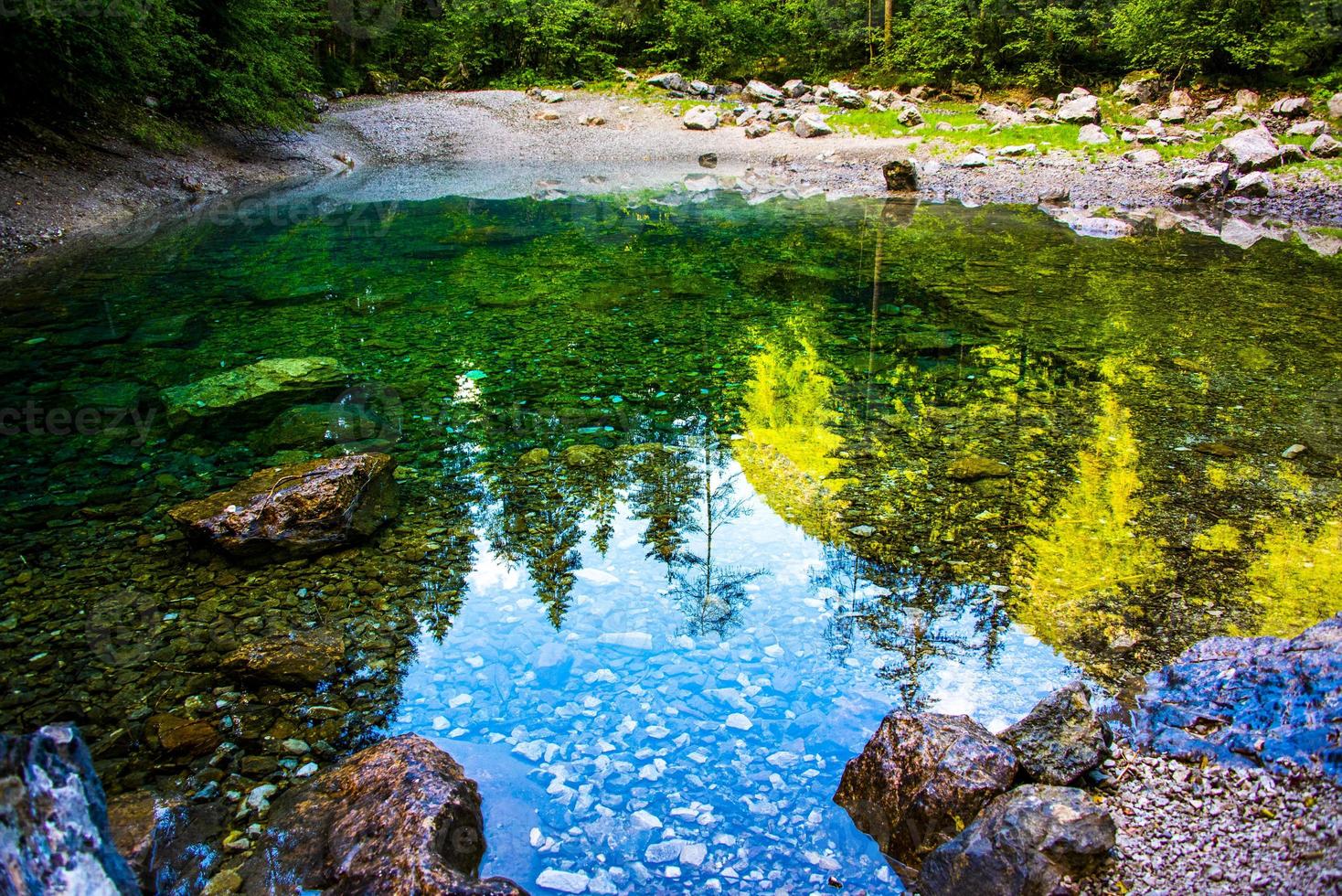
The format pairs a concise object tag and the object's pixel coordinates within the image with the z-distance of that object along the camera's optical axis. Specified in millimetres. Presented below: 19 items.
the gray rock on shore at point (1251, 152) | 19109
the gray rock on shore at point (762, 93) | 32000
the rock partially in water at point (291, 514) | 5086
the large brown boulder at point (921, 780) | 3049
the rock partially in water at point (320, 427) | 6988
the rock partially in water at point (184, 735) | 3625
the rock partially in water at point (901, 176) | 22078
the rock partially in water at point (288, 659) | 4055
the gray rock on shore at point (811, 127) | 27578
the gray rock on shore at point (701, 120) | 29688
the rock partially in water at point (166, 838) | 2918
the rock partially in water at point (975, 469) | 6238
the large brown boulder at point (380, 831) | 2750
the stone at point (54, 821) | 1941
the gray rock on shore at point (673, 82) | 33969
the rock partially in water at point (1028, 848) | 2613
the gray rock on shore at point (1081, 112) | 24203
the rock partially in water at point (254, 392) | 7336
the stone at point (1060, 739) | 3133
